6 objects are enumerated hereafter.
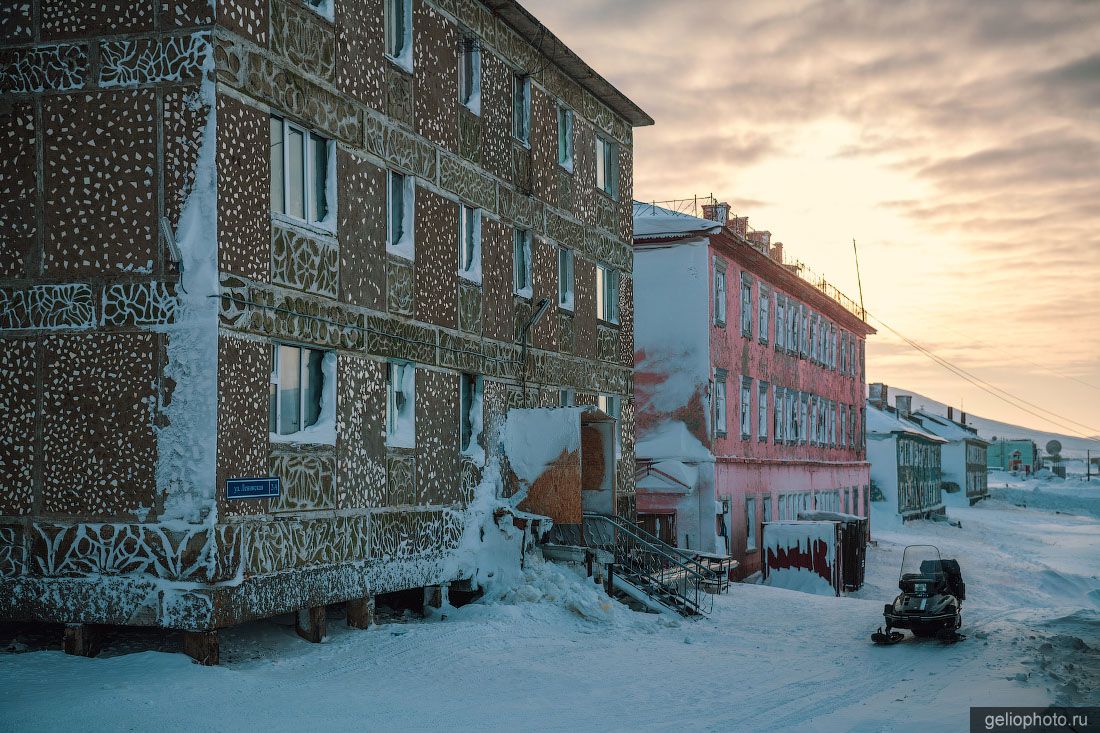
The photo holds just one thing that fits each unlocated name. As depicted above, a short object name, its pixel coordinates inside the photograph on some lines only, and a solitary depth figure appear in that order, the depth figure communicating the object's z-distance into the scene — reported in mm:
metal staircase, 21375
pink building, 33344
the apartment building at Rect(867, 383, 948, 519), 74625
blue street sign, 13488
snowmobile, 19250
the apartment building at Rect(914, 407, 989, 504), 104000
